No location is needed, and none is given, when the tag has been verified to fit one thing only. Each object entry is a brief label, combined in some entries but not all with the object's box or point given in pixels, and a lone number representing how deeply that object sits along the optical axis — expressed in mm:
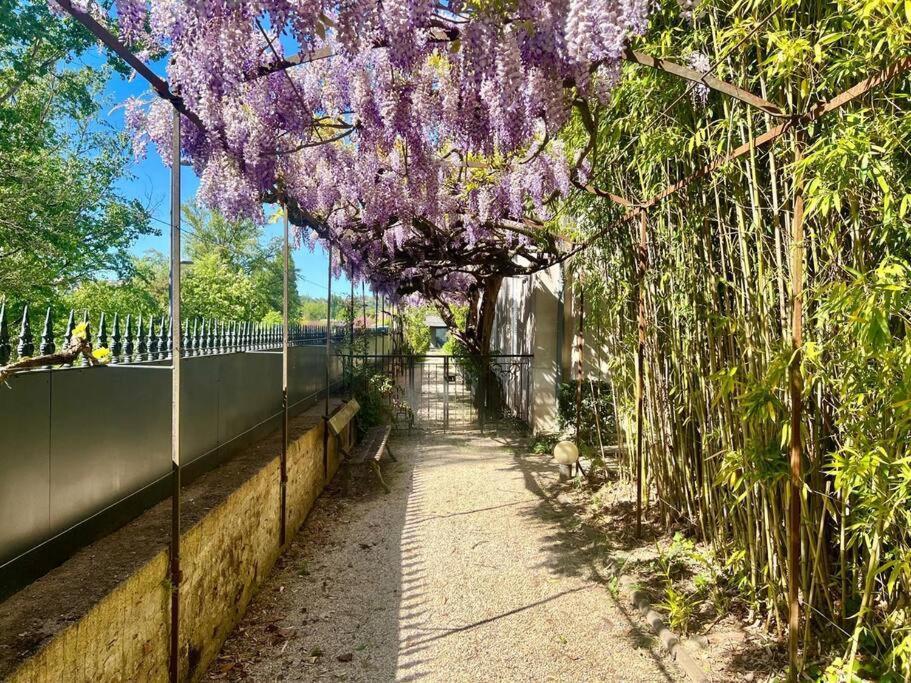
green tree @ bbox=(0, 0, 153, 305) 7211
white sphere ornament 4910
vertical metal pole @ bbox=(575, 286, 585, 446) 4906
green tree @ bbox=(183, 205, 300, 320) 17969
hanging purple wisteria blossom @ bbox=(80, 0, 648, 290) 1952
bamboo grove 1436
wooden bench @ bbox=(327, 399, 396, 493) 4855
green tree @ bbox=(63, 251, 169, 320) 8828
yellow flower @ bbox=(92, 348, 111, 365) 1793
